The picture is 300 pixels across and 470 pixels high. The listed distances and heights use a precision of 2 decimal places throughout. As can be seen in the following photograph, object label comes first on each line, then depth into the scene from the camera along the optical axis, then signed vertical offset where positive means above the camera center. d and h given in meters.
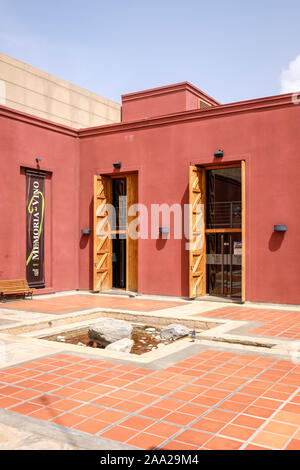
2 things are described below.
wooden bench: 10.81 -1.20
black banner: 11.79 +0.39
